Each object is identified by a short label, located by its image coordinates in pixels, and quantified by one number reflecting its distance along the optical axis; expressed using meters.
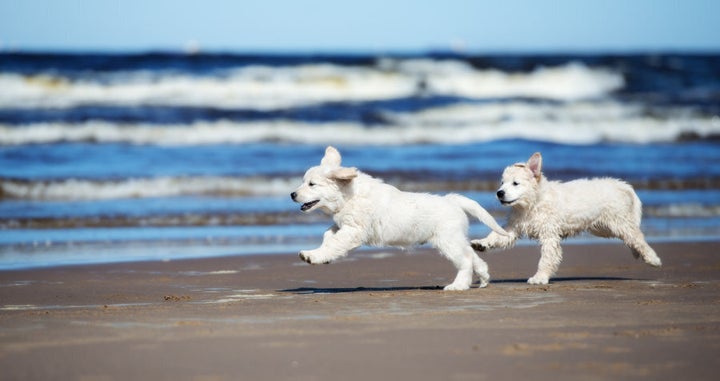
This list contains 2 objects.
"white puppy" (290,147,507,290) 17.55
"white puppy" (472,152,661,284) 18.70
